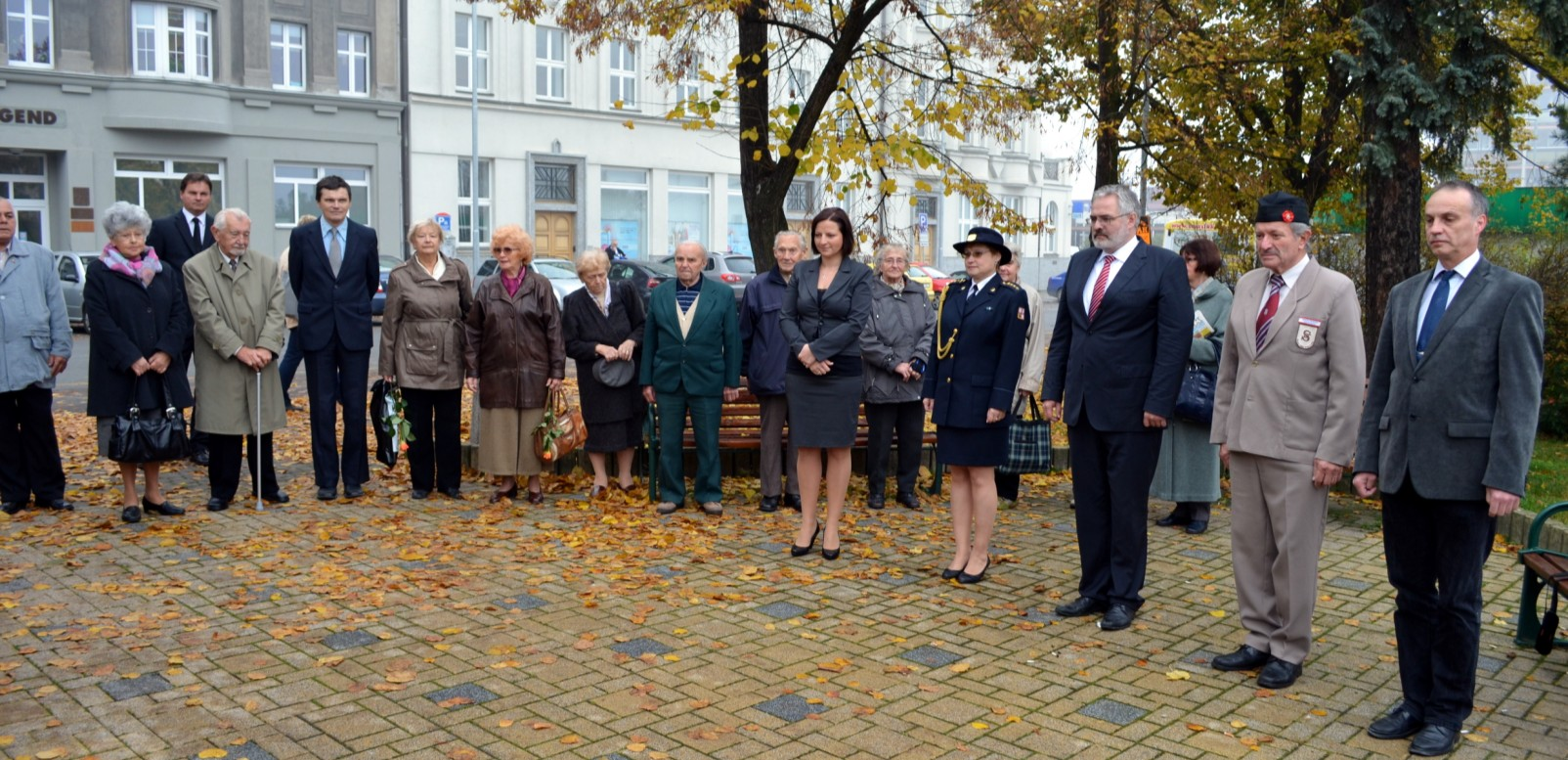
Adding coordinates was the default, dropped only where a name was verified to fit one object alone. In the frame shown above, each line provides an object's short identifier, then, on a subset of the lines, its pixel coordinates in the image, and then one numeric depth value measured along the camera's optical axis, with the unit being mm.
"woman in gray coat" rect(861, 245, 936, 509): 9758
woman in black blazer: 8039
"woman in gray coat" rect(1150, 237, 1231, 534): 9000
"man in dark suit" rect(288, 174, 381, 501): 9676
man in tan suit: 5719
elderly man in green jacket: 9344
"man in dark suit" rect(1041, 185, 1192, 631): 6559
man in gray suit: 4934
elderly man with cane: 9070
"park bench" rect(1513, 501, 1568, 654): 5980
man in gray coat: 8781
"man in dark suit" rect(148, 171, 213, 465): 10438
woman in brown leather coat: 9633
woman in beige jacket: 9625
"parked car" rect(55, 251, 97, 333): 26219
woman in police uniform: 7230
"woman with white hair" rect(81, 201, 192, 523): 8734
